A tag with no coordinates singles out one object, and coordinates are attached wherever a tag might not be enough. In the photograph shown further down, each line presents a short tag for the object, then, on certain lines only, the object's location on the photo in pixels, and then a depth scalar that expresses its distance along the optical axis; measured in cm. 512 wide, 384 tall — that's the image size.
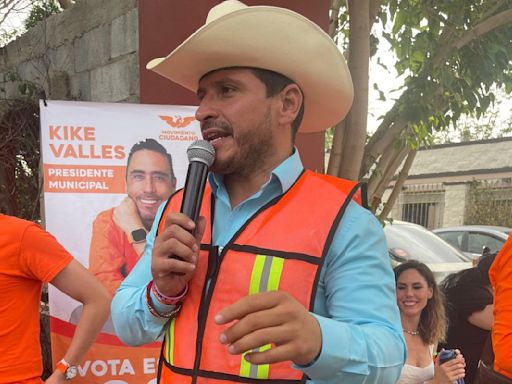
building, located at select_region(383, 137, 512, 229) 1948
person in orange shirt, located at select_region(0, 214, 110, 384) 212
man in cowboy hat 116
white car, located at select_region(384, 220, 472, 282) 645
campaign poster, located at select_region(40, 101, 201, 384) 291
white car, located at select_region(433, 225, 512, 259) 1070
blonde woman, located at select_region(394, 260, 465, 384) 310
